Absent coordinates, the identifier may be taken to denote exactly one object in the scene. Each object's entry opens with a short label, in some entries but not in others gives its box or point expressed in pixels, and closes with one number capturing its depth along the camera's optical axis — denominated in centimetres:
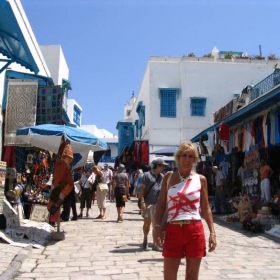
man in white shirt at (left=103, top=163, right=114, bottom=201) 1739
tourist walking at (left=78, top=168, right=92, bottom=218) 1216
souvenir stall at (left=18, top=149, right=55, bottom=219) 973
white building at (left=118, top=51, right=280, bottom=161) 2319
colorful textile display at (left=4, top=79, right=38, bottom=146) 983
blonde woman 339
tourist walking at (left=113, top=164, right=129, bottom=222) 1077
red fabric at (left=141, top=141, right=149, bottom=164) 2325
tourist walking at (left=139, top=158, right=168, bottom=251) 696
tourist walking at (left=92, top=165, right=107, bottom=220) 1146
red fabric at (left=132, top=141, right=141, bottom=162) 2334
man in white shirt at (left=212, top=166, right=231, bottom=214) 1327
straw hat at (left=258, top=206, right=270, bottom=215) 986
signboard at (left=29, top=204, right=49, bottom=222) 920
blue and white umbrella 829
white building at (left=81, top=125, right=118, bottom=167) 4871
